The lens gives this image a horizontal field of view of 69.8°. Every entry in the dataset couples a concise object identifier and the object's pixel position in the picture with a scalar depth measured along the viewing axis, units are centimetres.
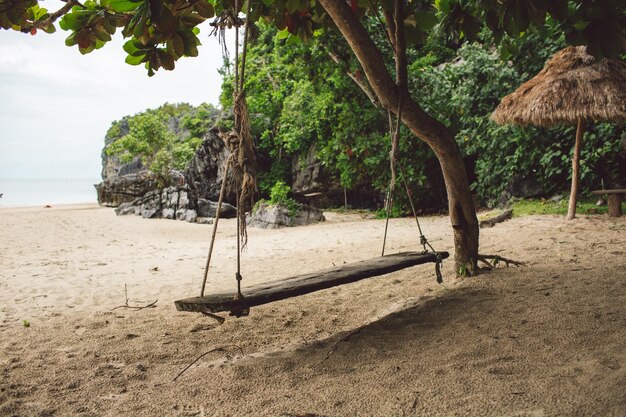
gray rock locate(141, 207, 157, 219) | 1339
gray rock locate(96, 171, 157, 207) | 1702
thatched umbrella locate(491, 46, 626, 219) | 590
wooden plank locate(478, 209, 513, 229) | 706
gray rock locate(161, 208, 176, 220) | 1301
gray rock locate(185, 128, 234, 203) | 1461
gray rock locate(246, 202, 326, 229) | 1033
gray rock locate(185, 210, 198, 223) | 1234
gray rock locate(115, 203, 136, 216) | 1438
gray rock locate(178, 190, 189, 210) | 1319
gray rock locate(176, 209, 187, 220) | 1273
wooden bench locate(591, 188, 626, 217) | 648
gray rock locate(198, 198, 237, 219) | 1273
